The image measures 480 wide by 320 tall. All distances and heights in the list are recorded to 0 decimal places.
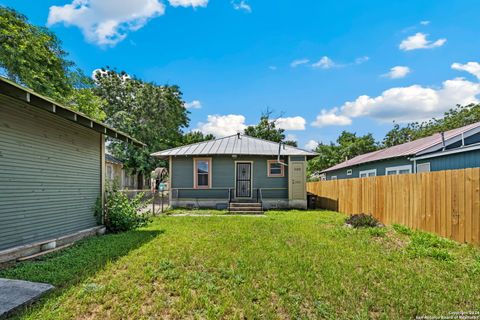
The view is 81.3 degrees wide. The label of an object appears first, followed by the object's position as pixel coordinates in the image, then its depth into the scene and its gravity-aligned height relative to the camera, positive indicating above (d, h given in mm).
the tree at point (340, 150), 31811 +2078
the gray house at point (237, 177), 14617 -446
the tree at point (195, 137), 38672 +4632
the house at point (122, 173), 21716 -398
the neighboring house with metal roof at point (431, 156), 8703 +470
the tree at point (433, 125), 26711 +4640
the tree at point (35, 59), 11414 +4933
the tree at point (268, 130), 32844 +4535
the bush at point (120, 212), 7949 -1272
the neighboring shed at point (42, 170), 4750 -15
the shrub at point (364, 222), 8078 -1567
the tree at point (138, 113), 24094 +5108
